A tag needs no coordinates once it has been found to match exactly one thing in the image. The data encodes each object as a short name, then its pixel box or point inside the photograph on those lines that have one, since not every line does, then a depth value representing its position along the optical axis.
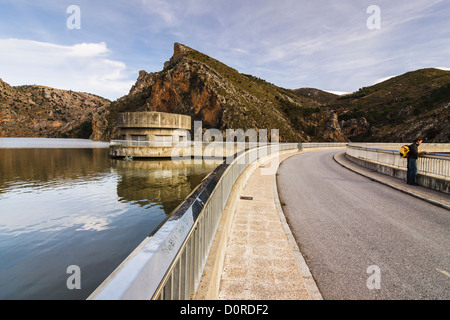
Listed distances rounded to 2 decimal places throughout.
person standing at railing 11.78
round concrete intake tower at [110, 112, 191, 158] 36.25
